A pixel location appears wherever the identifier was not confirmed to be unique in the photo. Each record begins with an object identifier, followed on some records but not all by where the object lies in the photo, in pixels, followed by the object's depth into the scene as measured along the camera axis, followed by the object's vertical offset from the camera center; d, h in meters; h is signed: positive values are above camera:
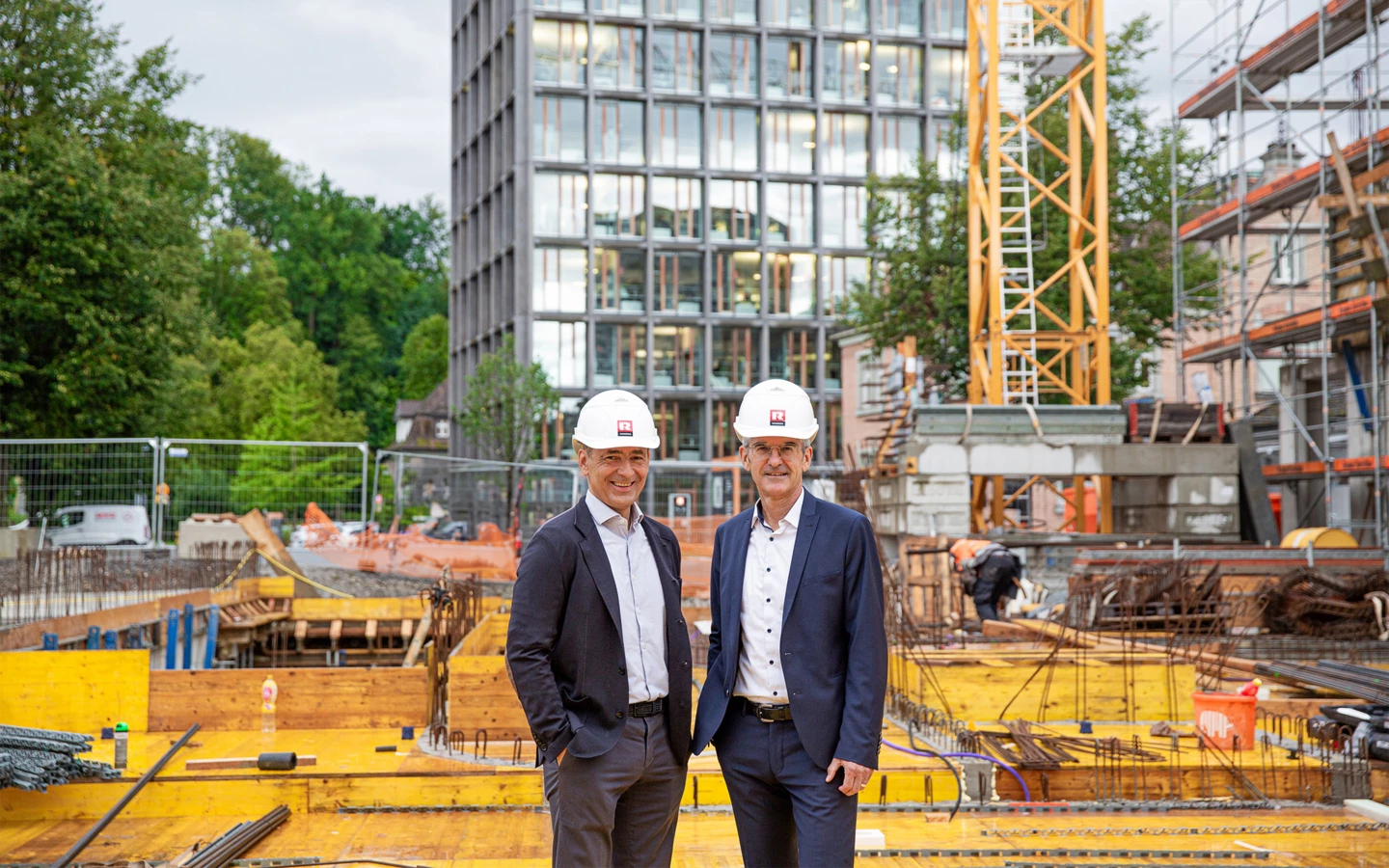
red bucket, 10.03 -1.89
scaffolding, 21.98 +4.30
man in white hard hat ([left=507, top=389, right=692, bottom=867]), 4.65 -0.67
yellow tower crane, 26.28 +5.83
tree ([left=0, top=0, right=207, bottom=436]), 29.16 +5.29
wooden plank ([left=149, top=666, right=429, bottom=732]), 11.64 -2.00
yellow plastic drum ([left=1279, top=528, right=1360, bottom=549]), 18.86 -0.92
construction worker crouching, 15.73 -1.16
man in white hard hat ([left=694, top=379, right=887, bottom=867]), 4.54 -0.66
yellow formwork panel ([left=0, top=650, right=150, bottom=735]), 11.40 -1.88
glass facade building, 55.50 +13.02
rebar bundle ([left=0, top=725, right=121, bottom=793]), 8.72 -1.94
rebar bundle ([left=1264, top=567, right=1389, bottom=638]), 15.14 -1.50
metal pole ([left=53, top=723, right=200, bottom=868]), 7.49 -2.10
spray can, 9.75 -2.03
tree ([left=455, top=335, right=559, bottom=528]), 46.59 +2.57
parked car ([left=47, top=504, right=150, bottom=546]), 28.48 -1.16
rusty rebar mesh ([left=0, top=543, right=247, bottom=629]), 18.16 -1.67
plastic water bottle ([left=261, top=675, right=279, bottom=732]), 11.52 -2.01
